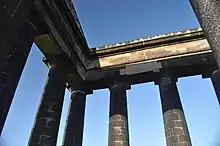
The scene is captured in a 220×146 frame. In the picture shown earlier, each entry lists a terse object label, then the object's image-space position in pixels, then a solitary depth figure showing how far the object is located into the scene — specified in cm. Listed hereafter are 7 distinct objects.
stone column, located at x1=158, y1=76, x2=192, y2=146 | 788
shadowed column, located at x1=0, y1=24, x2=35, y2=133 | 470
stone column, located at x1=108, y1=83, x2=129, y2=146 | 841
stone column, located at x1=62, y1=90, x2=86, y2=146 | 838
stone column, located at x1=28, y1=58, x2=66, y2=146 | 674
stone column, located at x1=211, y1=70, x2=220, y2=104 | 880
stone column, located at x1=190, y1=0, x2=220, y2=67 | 239
